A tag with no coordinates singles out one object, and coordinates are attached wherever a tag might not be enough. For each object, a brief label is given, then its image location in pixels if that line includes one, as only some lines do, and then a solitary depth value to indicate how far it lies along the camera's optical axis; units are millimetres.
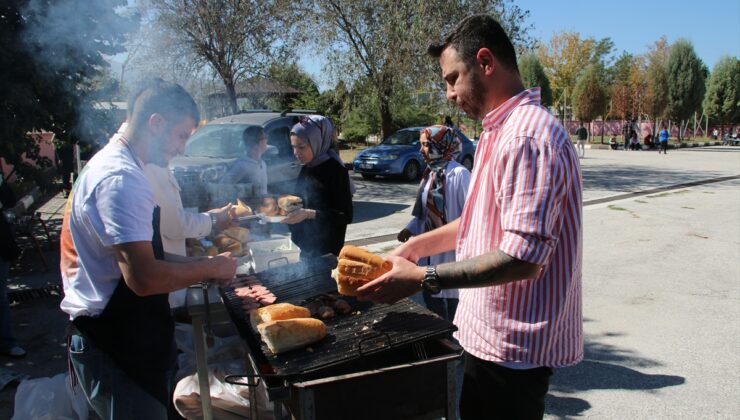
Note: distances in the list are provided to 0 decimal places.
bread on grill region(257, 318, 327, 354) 2043
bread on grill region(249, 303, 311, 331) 2250
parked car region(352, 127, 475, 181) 16234
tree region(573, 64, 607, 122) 34844
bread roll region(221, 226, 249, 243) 3910
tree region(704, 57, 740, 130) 40625
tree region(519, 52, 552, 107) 39969
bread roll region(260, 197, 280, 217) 4283
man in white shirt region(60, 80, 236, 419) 1874
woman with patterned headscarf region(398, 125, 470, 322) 3906
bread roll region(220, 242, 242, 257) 3759
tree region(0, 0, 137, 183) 4926
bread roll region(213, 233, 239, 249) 3812
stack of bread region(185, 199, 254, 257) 3729
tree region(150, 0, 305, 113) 15234
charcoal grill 1920
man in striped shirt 1551
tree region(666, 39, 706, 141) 36250
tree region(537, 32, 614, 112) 46781
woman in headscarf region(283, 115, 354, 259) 3908
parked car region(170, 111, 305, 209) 7918
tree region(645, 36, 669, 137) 36125
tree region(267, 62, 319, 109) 18391
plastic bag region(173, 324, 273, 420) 3163
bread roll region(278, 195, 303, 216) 3955
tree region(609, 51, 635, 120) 40438
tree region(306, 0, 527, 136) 17250
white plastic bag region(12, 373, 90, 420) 3146
